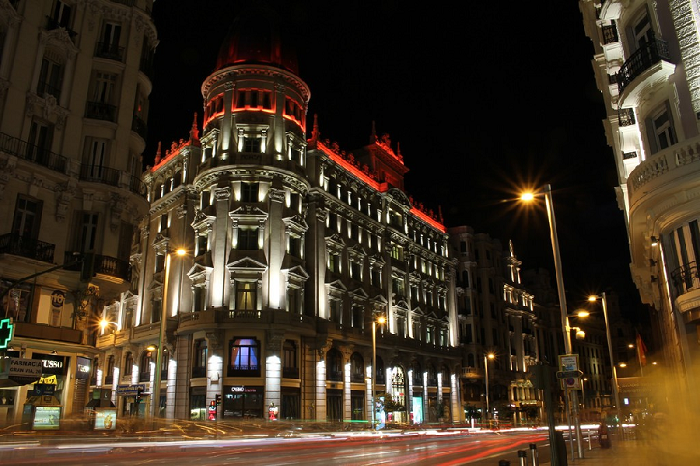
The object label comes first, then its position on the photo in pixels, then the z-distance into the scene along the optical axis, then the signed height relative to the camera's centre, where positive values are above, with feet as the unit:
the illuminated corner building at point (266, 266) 142.82 +36.90
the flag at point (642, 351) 112.27 +8.23
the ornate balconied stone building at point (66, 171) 79.20 +33.71
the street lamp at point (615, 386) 113.97 +1.75
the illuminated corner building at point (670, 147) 61.62 +25.36
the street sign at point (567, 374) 63.52 +2.28
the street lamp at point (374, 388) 140.00 +2.30
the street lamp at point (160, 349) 88.36 +7.89
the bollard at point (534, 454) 45.14 -4.43
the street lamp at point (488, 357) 226.83 +15.81
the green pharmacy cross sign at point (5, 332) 54.75 +6.59
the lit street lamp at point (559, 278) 70.08 +14.93
